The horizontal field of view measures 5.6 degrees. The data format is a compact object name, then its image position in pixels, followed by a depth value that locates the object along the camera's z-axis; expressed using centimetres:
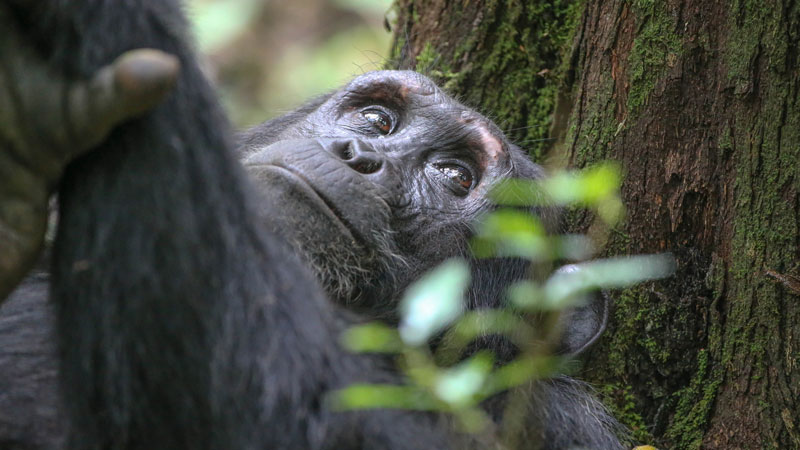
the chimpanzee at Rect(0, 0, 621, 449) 389
